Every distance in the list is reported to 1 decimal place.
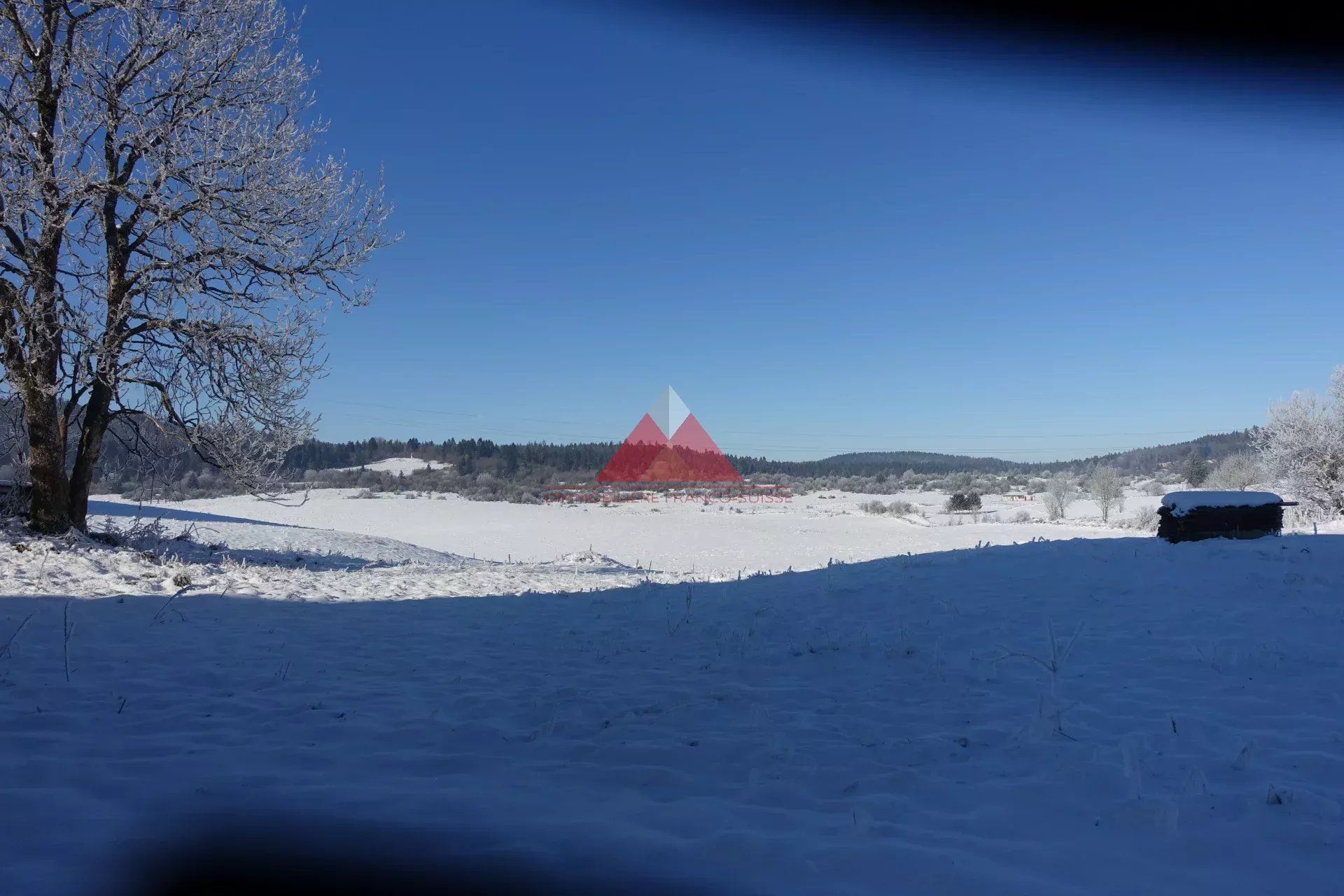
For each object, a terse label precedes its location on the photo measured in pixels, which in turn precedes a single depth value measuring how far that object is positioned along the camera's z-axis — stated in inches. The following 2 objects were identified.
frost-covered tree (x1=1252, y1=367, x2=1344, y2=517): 970.7
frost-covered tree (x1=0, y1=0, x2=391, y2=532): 365.4
